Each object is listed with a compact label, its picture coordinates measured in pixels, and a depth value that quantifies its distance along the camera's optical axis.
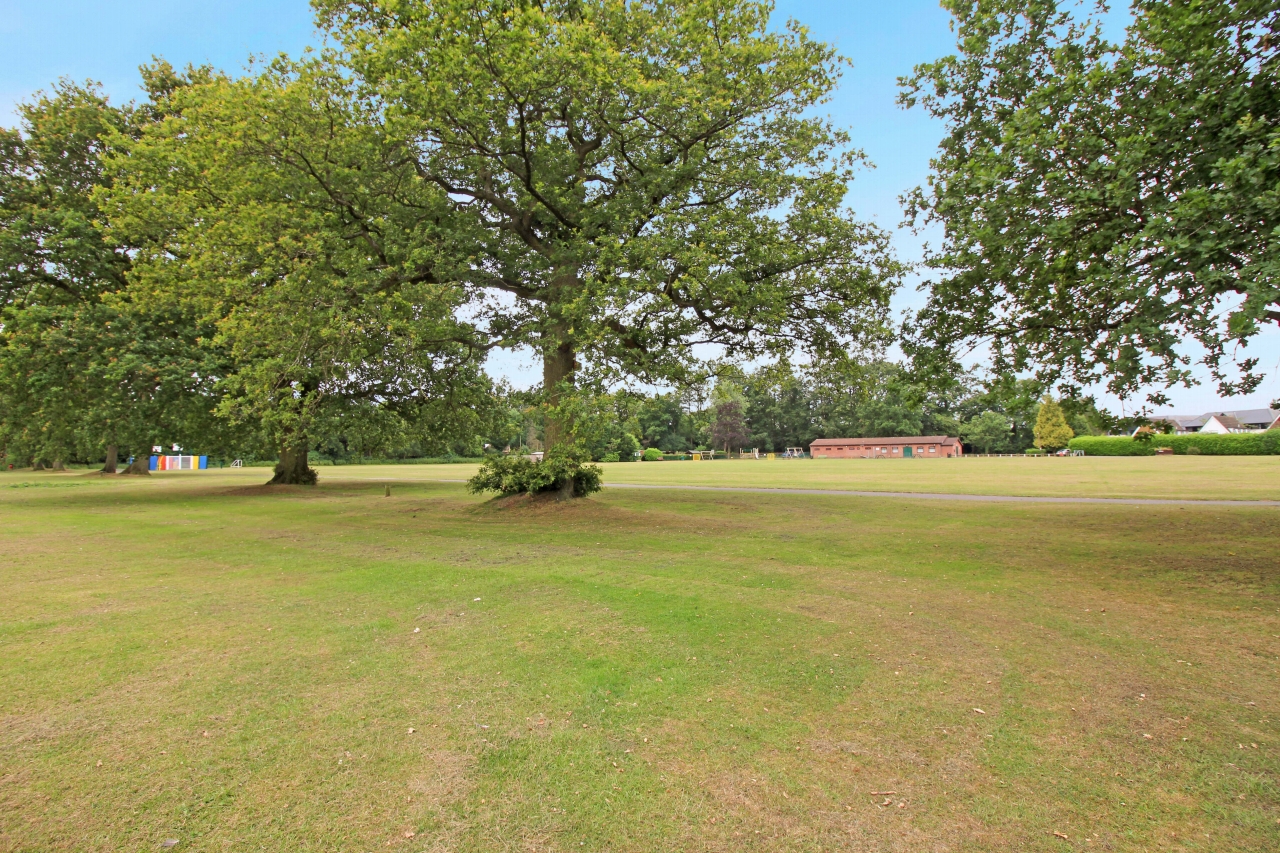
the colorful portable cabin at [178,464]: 61.66
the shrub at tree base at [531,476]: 15.97
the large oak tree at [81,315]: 19.33
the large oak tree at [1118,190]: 6.78
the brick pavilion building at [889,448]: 89.56
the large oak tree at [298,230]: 13.35
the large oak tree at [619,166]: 12.15
